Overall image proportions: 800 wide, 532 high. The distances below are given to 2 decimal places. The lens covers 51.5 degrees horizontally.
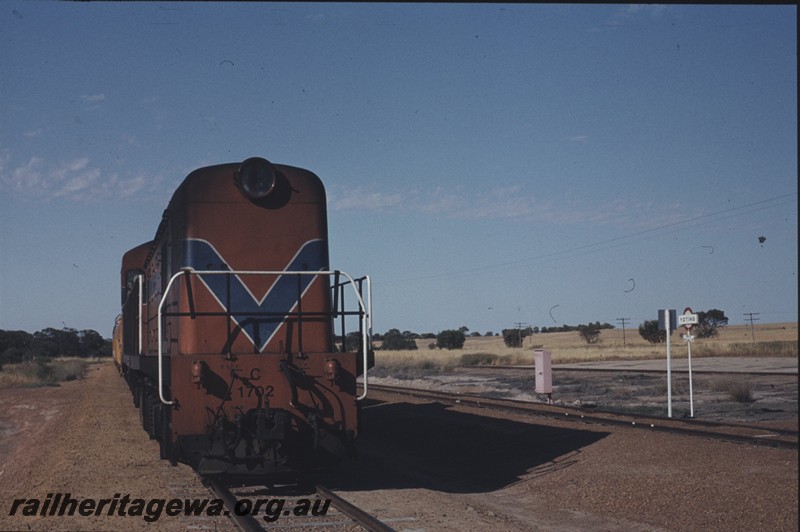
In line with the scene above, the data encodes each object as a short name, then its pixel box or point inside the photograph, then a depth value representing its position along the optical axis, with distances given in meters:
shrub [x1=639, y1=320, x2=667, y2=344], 92.56
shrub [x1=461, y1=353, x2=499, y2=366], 60.12
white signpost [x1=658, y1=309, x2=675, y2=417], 19.44
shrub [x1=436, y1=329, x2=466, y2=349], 100.75
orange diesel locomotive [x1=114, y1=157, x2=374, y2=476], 9.52
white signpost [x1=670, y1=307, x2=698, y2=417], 18.62
